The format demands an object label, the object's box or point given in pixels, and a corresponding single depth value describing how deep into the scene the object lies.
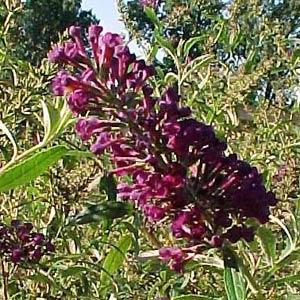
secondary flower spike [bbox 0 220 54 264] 0.78
